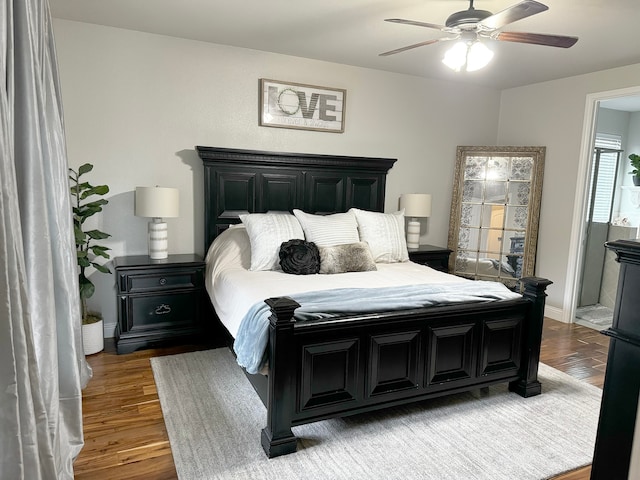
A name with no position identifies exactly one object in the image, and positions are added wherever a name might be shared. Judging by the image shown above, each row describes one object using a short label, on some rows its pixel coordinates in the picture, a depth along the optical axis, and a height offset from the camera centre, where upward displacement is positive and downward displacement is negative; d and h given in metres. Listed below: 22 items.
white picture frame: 4.23 +0.72
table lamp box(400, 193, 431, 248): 4.78 -0.27
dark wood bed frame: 2.28 -1.01
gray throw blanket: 2.37 -0.71
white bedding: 2.90 -0.73
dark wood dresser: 1.11 -0.49
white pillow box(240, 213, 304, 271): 3.53 -0.45
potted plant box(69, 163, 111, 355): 3.34 -0.53
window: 5.76 +0.13
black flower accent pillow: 3.44 -0.61
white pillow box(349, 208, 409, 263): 4.05 -0.49
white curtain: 1.14 -0.30
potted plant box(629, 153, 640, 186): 5.02 +0.30
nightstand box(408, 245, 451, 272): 4.61 -0.76
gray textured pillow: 3.55 -0.62
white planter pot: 3.46 -1.30
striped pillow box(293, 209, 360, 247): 3.75 -0.41
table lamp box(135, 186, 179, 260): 3.59 -0.28
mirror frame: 4.91 -0.19
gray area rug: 2.18 -1.40
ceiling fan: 2.31 +0.89
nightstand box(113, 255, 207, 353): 3.52 -1.03
